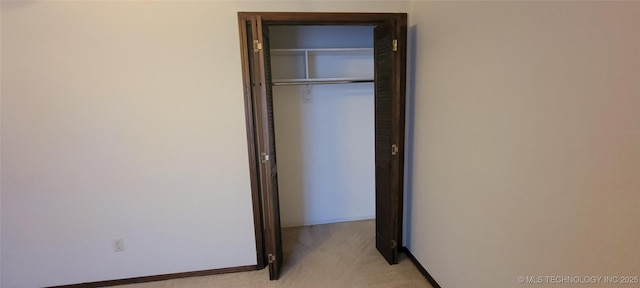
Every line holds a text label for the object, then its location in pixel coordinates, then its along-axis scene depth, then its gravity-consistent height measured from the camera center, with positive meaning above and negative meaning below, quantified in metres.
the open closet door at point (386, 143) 2.16 -0.31
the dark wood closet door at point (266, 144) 1.97 -0.26
